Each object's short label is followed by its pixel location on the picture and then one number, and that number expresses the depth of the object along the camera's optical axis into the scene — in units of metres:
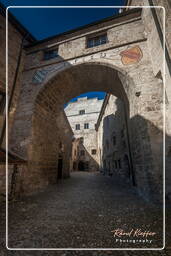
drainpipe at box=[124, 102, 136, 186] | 6.30
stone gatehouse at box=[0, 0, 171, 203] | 4.38
